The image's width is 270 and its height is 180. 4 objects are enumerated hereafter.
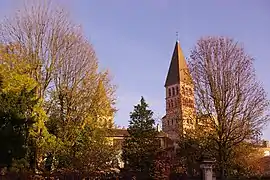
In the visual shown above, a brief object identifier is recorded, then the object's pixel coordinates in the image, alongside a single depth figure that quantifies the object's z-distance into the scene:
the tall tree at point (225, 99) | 19.72
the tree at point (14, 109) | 16.91
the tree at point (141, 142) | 27.33
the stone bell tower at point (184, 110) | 21.23
